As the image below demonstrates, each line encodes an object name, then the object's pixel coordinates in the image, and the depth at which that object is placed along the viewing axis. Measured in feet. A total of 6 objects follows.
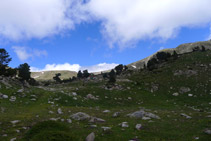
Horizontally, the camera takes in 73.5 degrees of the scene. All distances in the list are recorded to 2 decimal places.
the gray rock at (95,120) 58.49
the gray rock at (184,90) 150.65
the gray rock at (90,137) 38.20
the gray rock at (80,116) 61.57
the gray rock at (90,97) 128.10
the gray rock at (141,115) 63.93
